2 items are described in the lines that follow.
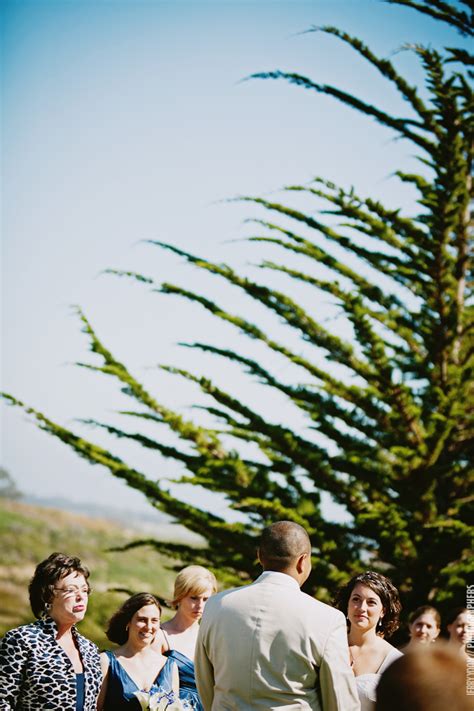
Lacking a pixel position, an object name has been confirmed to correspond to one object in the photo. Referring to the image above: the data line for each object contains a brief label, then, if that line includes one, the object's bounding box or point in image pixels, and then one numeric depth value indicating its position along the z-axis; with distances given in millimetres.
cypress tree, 8289
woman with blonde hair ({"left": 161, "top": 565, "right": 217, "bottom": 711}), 5484
